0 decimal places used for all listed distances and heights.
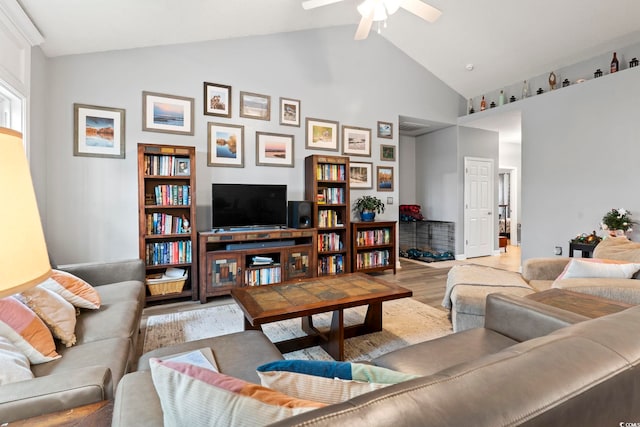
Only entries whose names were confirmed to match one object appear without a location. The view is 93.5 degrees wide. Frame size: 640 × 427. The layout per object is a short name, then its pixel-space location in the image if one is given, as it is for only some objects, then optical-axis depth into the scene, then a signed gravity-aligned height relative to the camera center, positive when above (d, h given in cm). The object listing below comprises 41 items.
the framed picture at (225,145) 384 +84
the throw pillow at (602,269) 220 -44
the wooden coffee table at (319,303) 187 -61
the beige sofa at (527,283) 204 -57
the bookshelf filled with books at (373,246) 451 -56
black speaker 394 -6
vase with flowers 349 -15
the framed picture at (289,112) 424 +140
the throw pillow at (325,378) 63 -37
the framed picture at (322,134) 443 +114
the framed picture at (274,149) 411 +84
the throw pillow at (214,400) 54 -35
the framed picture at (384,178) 503 +53
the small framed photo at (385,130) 501 +134
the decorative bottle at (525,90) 486 +193
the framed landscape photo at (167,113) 354 +116
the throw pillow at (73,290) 178 -50
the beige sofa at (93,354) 88 -61
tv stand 334 -56
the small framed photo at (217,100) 382 +142
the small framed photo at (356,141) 472 +110
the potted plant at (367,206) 467 +6
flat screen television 354 +6
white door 594 +5
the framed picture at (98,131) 327 +88
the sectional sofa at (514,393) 50 -34
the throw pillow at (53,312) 146 -51
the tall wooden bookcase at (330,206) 419 +5
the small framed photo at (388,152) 504 +97
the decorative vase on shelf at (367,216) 466 -10
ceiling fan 279 +193
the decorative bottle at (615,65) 382 +185
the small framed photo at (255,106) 402 +141
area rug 226 -104
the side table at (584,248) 363 -47
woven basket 320 -82
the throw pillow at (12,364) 103 -56
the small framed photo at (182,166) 339 +49
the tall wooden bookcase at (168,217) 322 -8
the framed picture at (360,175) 482 +57
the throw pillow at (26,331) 123 -51
